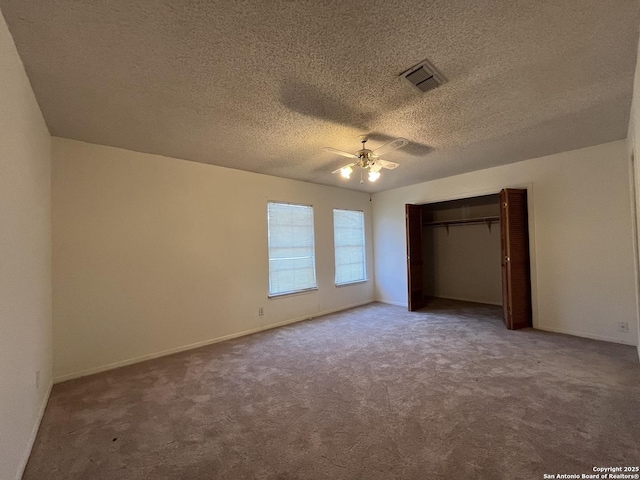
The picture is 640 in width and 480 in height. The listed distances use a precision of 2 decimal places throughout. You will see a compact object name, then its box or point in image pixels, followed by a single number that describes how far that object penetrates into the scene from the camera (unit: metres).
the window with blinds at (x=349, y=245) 5.52
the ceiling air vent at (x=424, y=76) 1.83
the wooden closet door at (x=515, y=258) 3.96
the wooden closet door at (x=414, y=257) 5.22
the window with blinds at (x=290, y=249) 4.50
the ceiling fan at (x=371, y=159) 2.76
